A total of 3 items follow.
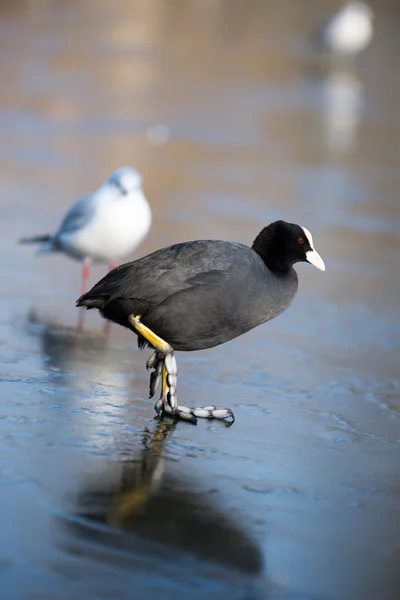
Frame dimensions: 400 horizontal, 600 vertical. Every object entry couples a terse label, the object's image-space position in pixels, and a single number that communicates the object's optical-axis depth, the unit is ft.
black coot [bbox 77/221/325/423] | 35.99
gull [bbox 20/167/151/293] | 54.29
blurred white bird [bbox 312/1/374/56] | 157.38
